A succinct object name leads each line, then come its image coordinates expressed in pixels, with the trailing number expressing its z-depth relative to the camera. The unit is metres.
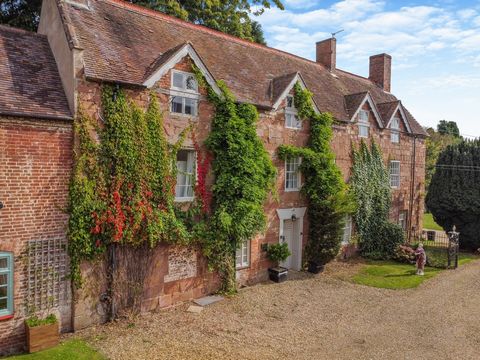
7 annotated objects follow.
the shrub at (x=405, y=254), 20.24
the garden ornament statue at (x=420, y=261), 18.03
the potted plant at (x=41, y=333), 9.73
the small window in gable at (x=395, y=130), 23.58
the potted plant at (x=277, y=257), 16.17
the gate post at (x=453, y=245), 19.42
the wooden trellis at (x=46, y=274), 10.19
